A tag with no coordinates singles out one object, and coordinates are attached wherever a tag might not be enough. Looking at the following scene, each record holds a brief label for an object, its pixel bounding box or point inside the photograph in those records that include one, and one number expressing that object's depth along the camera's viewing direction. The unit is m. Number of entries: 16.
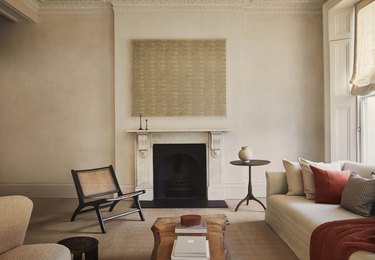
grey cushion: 2.88
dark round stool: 2.47
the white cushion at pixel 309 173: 3.53
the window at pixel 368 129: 4.67
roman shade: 4.34
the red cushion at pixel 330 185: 3.31
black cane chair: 4.01
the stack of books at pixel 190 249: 2.10
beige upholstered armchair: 2.07
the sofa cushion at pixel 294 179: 3.72
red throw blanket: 2.17
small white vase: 4.63
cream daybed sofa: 2.83
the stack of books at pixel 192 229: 2.57
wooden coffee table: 2.23
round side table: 4.55
